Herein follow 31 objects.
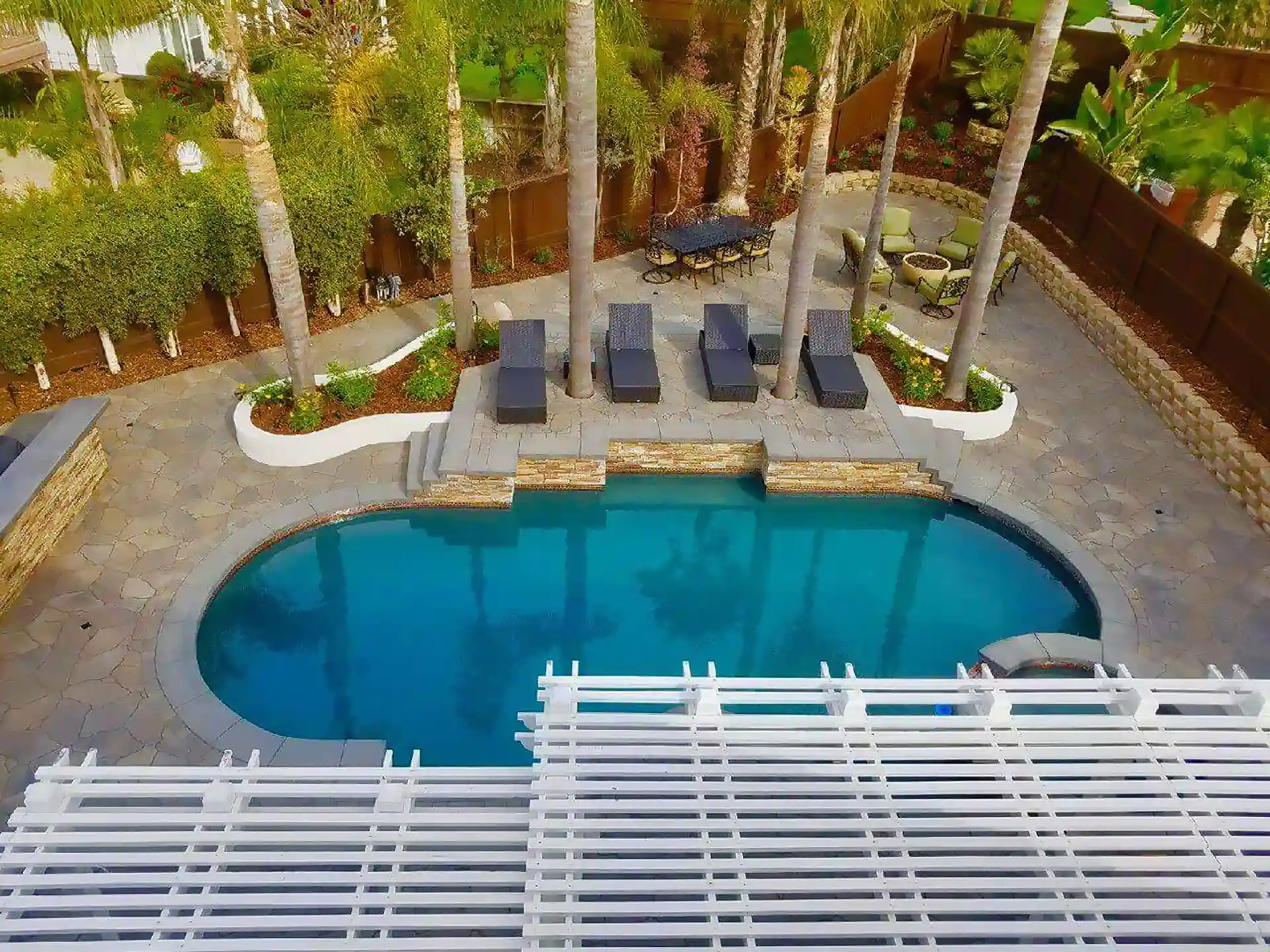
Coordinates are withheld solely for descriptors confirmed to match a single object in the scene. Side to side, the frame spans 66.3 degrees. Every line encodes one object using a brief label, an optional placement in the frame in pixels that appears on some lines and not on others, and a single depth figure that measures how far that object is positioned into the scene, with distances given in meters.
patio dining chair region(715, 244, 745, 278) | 19.00
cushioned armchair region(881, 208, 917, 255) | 20.34
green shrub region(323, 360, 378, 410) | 14.66
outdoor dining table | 18.59
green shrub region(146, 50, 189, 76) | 22.81
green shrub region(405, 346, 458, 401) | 14.98
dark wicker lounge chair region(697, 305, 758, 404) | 15.12
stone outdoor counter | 11.59
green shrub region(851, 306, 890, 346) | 16.72
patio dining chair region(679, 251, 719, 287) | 18.75
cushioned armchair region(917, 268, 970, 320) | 18.05
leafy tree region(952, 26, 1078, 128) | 23.09
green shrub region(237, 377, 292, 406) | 14.57
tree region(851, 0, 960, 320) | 14.46
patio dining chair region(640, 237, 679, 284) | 19.09
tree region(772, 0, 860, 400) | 12.80
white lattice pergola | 6.50
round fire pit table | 18.66
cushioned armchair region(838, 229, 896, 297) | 18.67
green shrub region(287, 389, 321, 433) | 14.25
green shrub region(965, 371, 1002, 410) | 15.40
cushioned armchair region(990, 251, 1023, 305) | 18.48
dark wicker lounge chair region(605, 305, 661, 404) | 14.95
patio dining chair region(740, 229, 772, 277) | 19.25
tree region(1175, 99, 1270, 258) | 15.95
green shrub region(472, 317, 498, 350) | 16.19
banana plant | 19.11
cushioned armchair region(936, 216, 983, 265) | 19.67
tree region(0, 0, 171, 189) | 12.79
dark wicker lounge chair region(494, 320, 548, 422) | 14.38
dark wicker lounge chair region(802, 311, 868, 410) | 15.05
